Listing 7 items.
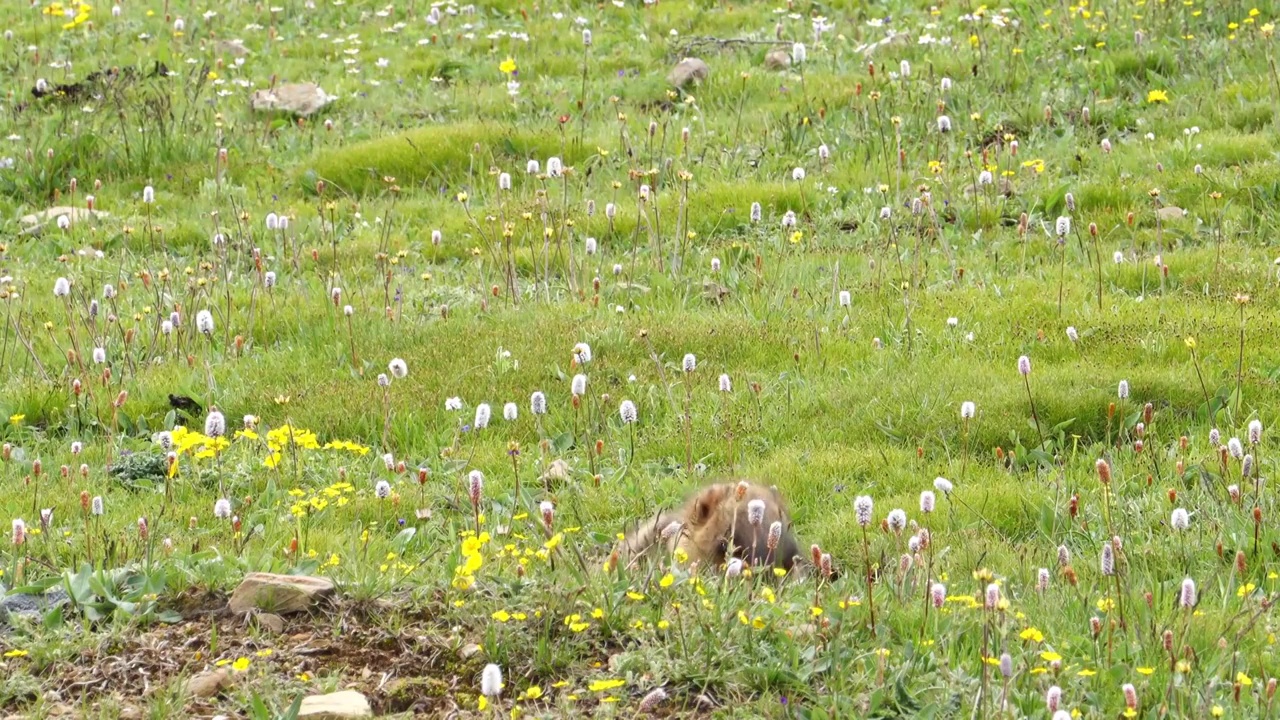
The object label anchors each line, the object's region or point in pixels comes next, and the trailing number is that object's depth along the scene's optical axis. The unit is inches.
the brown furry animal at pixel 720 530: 402.0
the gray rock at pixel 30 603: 339.6
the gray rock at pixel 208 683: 314.0
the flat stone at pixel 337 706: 301.9
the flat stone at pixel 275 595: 347.6
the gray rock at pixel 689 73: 964.6
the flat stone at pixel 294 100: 975.0
